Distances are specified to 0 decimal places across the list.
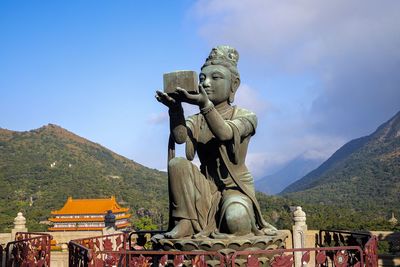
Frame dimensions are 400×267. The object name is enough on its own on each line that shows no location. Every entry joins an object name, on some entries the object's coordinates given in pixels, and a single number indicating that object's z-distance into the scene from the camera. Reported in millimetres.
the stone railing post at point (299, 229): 9648
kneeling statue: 4438
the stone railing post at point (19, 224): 10655
